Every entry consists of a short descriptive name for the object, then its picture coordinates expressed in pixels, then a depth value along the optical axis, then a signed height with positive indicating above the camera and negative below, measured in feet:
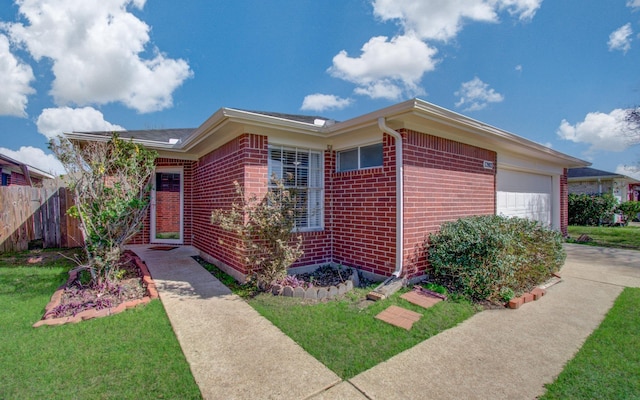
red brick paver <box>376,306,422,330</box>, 11.80 -4.95
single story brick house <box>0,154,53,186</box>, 40.80 +4.56
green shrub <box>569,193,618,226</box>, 54.44 -0.62
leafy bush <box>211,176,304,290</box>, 15.49 -1.56
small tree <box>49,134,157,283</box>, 14.98 +0.18
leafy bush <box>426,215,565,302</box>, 14.65 -2.90
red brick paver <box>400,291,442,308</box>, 13.78 -4.82
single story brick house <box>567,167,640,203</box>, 62.39 +5.53
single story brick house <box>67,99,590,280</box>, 16.19 +1.99
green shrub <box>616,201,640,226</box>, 56.18 -0.81
